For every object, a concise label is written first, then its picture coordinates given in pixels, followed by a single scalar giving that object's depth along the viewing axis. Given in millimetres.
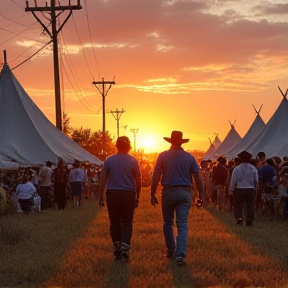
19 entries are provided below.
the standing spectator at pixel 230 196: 19281
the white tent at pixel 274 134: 27866
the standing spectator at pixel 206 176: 23277
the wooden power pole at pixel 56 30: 29922
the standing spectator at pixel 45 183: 22156
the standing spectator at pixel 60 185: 22266
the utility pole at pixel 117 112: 87888
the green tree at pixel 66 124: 78538
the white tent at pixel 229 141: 57384
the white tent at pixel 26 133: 23750
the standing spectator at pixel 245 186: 15055
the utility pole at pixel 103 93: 61531
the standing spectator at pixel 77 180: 22969
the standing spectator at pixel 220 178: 20328
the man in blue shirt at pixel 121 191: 9938
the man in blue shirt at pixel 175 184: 9703
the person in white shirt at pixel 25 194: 19389
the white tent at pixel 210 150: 73700
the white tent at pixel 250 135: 38781
